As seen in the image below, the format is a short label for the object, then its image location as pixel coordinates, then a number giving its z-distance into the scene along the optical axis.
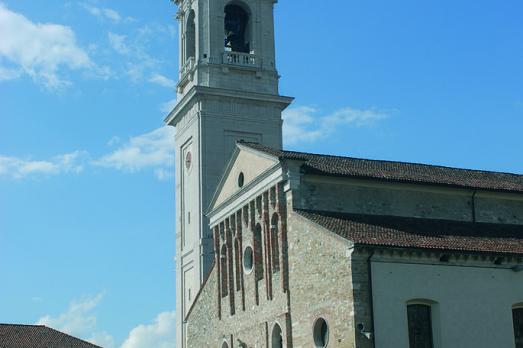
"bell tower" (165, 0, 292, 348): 47.91
